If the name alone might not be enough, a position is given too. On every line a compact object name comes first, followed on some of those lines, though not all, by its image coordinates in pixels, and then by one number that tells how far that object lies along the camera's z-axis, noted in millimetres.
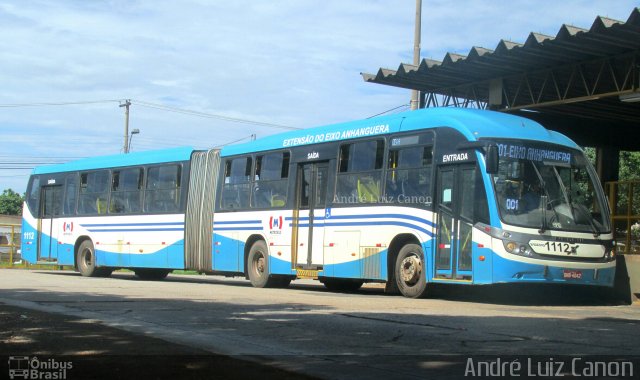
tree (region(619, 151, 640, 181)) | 47844
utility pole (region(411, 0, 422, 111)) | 23109
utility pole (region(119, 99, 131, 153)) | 56125
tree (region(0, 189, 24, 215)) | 99688
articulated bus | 14352
